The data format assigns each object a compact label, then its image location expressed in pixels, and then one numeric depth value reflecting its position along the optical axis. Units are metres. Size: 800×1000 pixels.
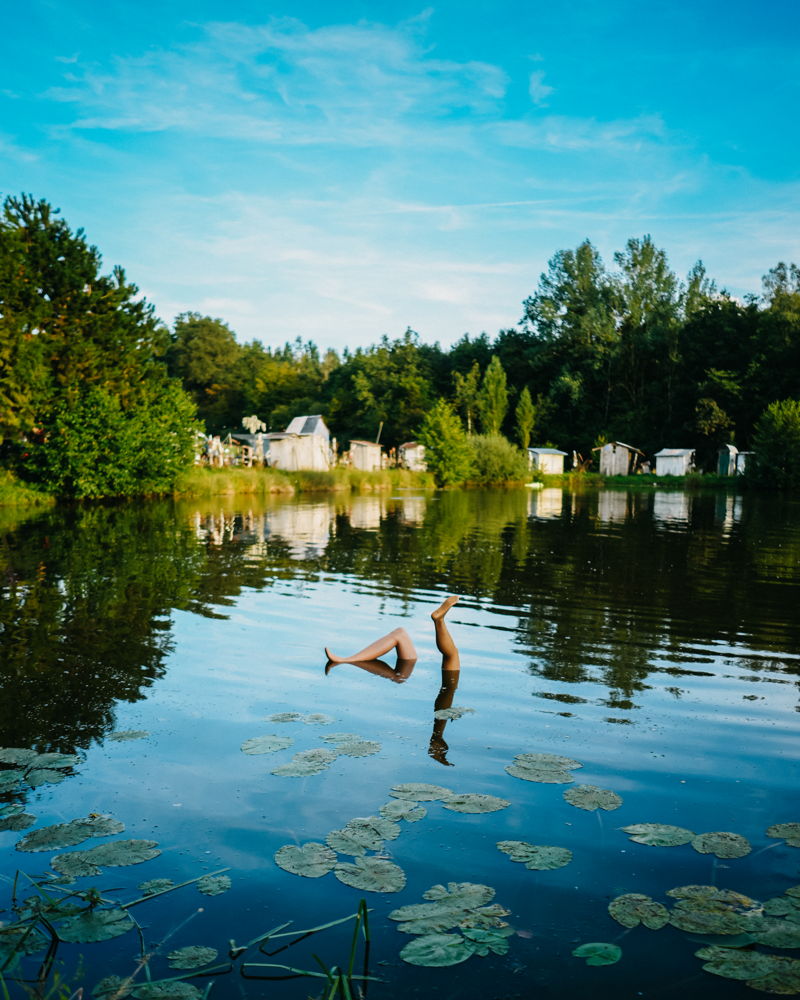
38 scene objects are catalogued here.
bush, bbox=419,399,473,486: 56.78
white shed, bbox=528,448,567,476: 76.56
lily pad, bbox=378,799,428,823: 5.08
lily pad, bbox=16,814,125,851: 4.61
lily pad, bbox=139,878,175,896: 4.23
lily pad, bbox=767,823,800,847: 4.90
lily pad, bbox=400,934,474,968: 3.53
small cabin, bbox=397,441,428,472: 70.53
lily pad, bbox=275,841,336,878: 4.38
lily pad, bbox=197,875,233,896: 4.21
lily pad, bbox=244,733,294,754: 6.40
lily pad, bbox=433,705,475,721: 7.50
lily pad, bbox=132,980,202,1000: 3.31
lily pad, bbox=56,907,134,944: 3.73
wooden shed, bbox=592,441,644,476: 80.44
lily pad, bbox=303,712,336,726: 7.16
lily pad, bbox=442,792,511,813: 5.26
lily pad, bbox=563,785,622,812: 5.34
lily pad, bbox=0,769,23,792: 5.52
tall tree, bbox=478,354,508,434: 76.06
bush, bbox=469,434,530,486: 61.12
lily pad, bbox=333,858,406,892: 4.22
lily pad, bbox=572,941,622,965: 3.67
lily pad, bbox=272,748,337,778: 5.85
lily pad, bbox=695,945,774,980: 3.49
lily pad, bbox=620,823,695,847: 4.81
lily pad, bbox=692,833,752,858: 4.68
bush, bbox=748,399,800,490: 54.47
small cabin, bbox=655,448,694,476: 74.94
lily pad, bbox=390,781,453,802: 5.40
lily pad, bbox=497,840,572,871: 4.51
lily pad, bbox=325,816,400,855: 4.64
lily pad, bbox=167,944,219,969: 3.58
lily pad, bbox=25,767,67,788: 5.64
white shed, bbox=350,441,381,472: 69.31
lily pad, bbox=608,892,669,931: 3.93
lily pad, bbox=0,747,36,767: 5.94
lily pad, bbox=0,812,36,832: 4.90
